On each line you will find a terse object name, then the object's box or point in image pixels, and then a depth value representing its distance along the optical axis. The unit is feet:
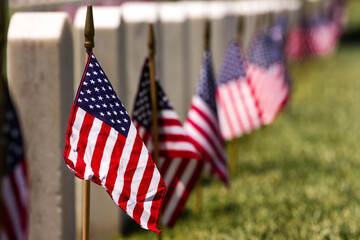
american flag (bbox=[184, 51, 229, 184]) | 36.50
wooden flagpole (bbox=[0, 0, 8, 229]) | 19.24
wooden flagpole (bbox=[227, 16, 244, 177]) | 48.53
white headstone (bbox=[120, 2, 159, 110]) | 37.22
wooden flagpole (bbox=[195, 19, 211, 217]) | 38.14
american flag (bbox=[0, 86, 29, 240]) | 21.17
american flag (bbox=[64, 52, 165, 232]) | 23.56
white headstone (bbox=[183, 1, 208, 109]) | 51.88
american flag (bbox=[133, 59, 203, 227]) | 30.27
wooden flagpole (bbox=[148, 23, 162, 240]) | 29.86
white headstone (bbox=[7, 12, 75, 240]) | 27.43
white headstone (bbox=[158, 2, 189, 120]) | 44.56
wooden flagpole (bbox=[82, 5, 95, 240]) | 24.20
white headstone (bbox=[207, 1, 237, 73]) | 58.03
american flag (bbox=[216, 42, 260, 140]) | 45.39
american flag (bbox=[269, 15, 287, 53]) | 64.07
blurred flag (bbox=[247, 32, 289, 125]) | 54.54
